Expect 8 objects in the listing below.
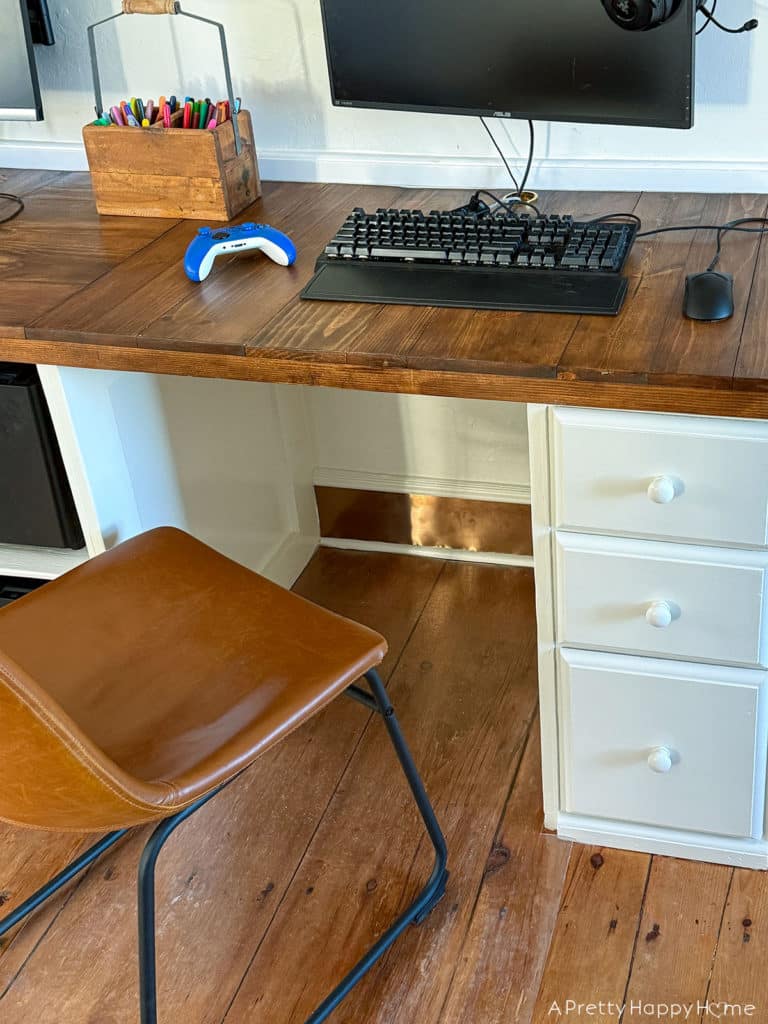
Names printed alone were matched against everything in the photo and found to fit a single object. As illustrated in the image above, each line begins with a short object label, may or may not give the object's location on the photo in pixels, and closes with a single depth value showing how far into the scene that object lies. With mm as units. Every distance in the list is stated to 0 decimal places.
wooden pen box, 1706
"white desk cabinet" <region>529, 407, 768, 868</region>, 1294
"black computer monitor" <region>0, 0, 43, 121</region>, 1745
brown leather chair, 1020
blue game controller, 1542
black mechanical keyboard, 1409
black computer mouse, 1316
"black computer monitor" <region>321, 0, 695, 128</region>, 1458
